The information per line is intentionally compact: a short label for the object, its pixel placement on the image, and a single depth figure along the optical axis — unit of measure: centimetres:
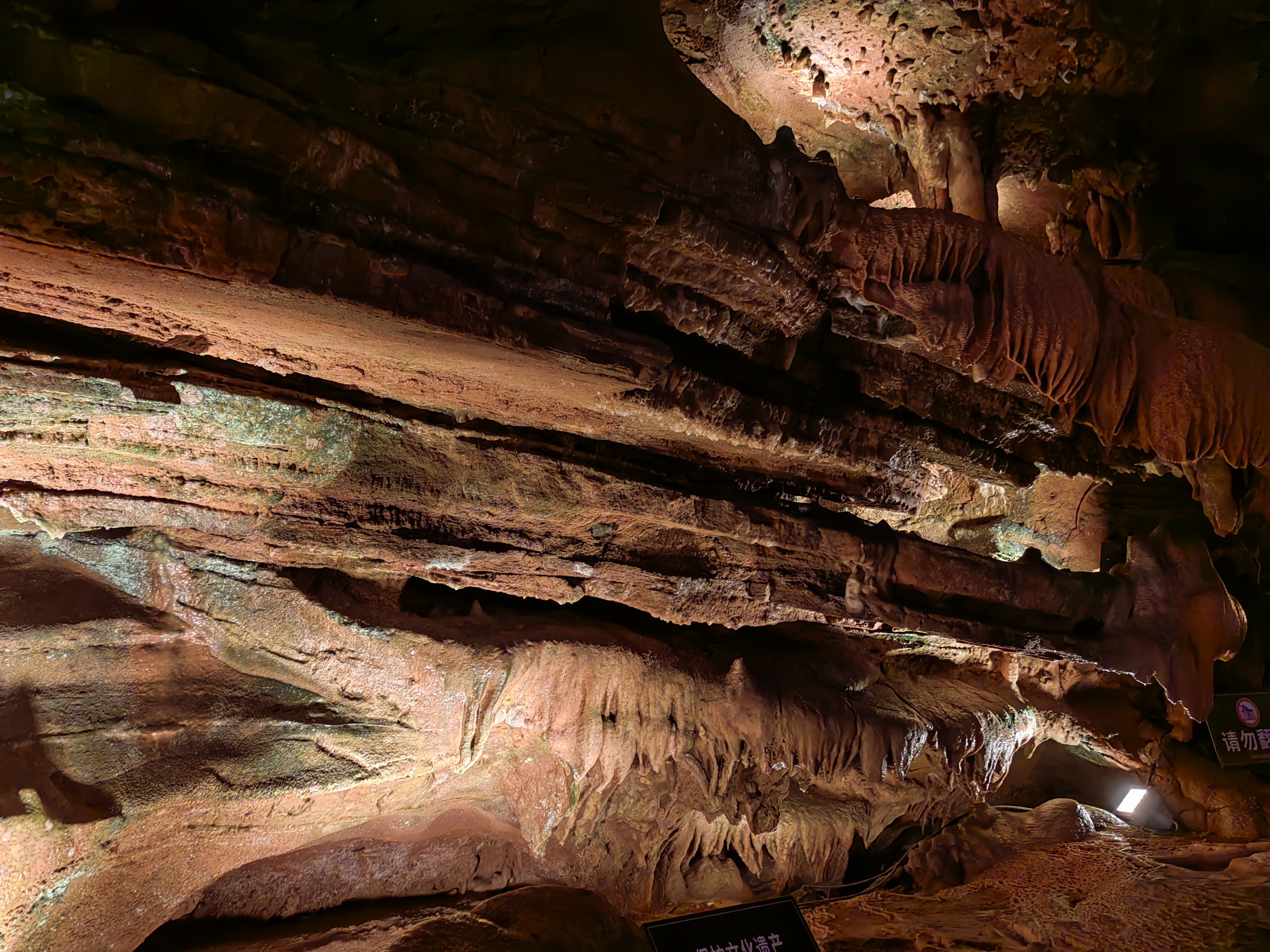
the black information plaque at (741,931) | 321
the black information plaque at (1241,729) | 554
